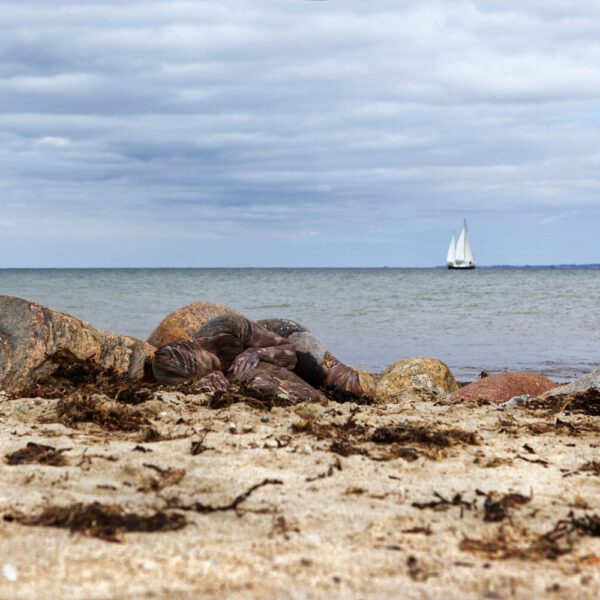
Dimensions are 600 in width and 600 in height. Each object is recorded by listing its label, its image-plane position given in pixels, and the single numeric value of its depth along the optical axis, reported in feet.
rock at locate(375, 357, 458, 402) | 29.45
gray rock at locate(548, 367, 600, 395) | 23.93
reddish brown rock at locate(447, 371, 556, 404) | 26.20
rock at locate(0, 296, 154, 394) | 22.46
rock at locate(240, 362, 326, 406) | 21.47
